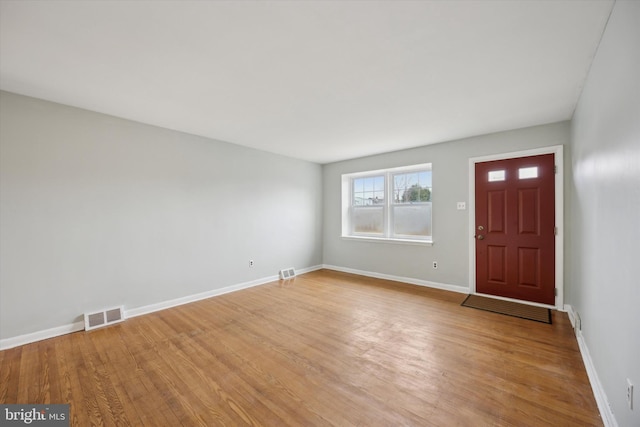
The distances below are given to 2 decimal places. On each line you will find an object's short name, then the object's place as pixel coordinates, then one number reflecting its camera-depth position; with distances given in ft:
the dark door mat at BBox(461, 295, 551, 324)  10.26
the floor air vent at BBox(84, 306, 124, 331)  9.51
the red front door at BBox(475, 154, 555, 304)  11.23
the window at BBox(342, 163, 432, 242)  15.43
